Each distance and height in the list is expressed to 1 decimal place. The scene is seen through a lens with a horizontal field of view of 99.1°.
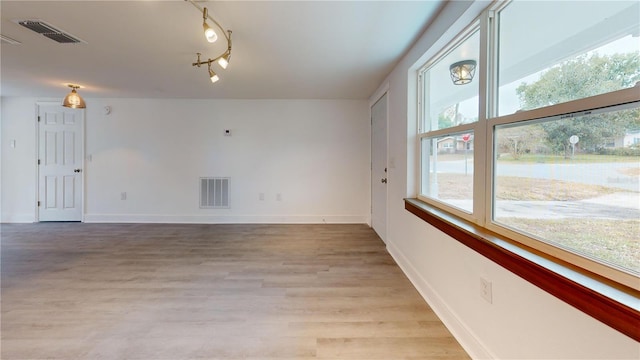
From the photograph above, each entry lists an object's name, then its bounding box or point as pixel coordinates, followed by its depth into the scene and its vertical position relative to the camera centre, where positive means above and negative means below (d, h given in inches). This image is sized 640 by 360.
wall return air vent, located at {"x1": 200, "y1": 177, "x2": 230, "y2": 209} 191.6 -10.2
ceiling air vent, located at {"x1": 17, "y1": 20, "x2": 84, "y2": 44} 84.1 +48.0
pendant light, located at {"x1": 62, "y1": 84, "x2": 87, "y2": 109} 147.5 +41.3
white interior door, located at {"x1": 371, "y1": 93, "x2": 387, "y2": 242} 148.2 +7.7
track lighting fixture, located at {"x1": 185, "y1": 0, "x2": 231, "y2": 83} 71.2 +43.6
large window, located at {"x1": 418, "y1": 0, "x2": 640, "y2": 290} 35.8 +8.8
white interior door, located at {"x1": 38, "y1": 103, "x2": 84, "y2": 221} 187.0 +10.3
